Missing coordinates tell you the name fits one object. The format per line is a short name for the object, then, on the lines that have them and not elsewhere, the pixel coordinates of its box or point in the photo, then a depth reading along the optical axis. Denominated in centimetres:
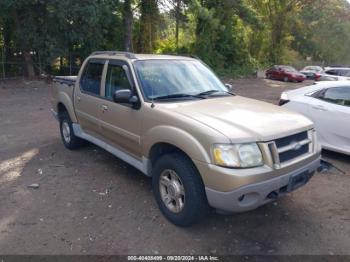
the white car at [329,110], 588
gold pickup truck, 332
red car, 3028
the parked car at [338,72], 1814
